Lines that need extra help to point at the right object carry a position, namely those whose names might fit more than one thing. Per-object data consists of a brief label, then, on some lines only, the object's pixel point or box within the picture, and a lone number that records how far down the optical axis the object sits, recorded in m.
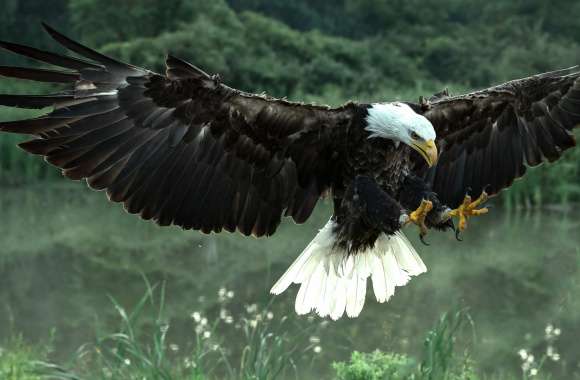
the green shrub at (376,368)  9.48
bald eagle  7.34
